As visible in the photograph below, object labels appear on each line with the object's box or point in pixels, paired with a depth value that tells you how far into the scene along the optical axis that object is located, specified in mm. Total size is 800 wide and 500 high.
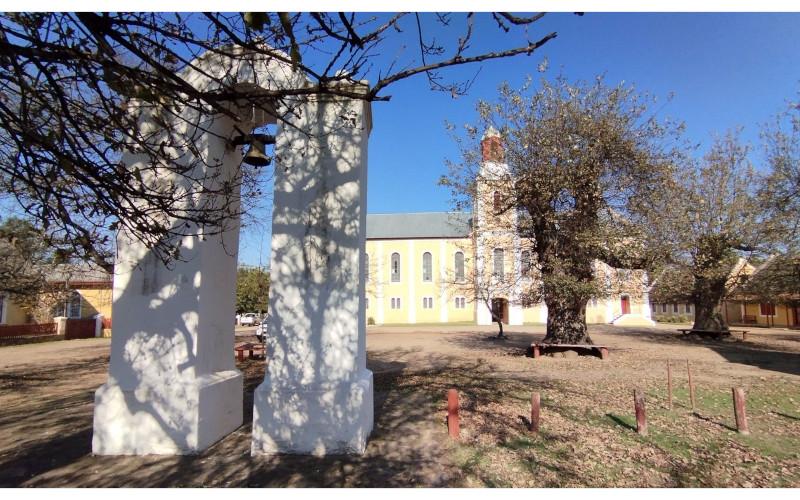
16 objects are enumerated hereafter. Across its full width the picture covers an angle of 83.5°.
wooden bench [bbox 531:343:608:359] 15266
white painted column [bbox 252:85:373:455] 5078
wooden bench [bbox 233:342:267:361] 15548
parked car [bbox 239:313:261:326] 46931
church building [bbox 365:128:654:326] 41156
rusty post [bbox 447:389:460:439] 5777
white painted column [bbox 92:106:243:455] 5066
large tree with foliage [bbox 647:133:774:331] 19000
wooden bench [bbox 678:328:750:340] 23166
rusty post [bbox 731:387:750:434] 6638
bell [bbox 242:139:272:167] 5605
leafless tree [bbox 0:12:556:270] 2770
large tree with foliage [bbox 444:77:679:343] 13828
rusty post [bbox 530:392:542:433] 6244
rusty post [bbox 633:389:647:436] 6367
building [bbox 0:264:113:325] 27438
